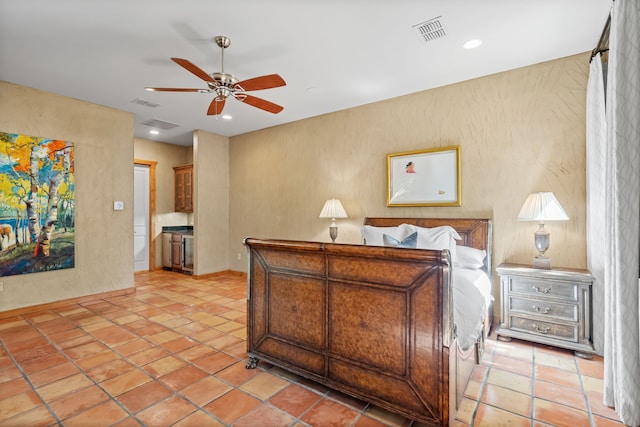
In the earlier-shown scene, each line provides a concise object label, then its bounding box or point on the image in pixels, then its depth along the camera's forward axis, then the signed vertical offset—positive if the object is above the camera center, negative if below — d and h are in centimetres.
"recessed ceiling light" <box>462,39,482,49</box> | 282 +158
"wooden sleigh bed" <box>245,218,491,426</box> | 166 -69
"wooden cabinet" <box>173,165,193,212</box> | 663 +57
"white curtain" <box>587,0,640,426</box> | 174 +6
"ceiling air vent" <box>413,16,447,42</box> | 255 +158
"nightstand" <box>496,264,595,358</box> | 270 -86
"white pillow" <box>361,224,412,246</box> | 351 -23
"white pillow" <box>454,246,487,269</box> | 310 -45
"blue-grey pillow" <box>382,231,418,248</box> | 319 -30
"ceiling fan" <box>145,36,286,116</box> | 252 +113
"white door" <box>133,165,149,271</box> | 641 -6
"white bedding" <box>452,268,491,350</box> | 195 -65
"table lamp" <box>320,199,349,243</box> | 440 +2
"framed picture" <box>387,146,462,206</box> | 371 +45
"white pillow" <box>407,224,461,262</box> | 310 -26
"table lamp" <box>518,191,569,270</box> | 287 -1
